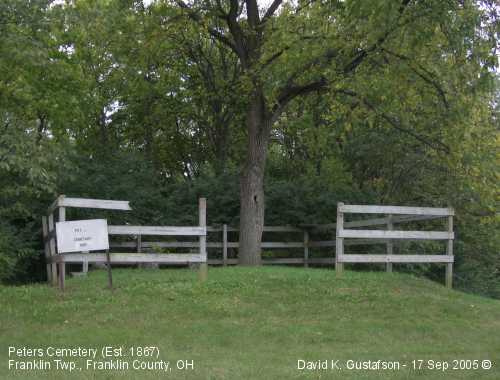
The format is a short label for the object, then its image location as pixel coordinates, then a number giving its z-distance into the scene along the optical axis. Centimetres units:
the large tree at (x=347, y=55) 1392
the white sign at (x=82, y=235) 1140
